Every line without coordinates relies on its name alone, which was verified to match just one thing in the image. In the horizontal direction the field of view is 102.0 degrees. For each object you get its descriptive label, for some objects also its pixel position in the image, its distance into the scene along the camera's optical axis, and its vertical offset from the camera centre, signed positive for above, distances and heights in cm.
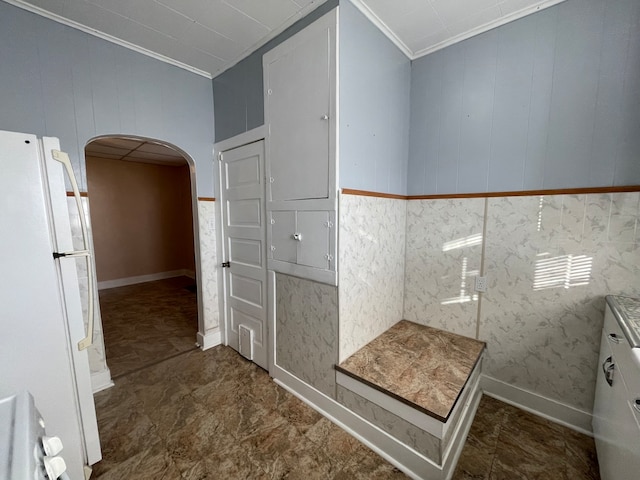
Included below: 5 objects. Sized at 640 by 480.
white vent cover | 242 -125
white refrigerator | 105 -36
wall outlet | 196 -58
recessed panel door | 223 -36
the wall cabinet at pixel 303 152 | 163 +40
